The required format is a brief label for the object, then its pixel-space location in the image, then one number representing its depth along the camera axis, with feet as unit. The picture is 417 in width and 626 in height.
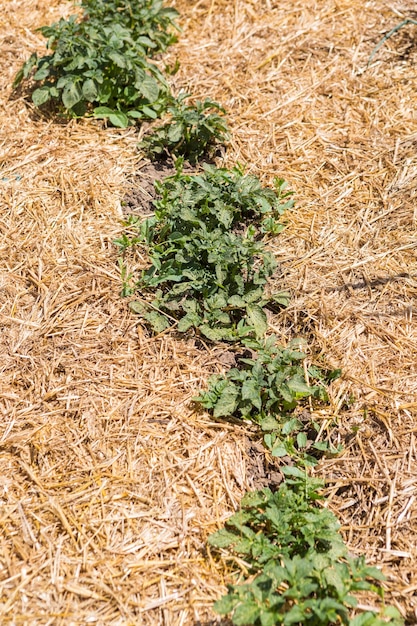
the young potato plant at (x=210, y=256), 9.57
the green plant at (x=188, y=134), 11.51
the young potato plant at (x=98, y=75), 11.89
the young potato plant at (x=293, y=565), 6.62
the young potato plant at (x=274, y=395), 8.51
